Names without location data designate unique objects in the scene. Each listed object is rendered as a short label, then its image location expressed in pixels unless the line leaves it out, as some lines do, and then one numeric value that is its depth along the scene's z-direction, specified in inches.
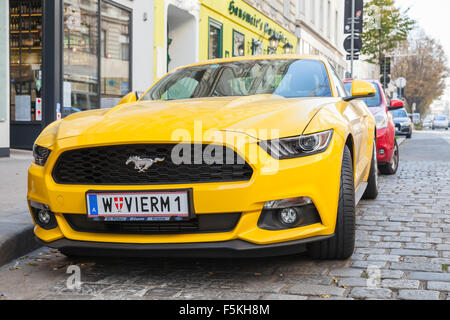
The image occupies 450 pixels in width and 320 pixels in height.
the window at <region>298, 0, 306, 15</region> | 1065.1
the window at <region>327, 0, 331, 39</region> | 1335.6
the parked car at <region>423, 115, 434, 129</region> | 2664.9
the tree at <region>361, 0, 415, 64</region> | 1034.1
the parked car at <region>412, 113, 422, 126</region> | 2527.1
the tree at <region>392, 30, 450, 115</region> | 2704.2
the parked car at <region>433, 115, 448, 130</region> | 2424.3
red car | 342.0
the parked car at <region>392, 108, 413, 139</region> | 1065.5
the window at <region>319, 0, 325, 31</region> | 1251.0
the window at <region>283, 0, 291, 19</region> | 964.0
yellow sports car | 128.9
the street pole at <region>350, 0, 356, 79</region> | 652.7
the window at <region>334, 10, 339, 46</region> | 1448.0
